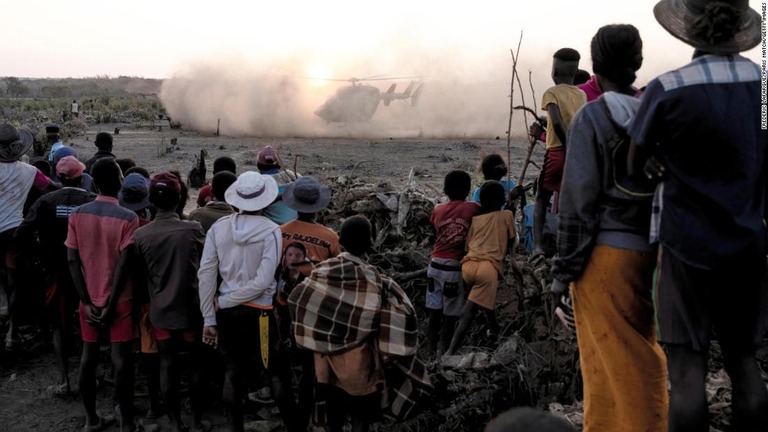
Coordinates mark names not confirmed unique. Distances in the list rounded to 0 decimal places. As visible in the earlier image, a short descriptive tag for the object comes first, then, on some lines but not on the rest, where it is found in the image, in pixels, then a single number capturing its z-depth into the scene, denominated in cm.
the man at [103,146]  746
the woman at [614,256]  273
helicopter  3331
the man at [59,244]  534
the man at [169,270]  461
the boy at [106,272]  468
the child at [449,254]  560
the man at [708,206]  243
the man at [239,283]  436
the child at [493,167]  600
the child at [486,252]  539
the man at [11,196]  610
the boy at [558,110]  431
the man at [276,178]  579
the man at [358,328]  373
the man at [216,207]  537
